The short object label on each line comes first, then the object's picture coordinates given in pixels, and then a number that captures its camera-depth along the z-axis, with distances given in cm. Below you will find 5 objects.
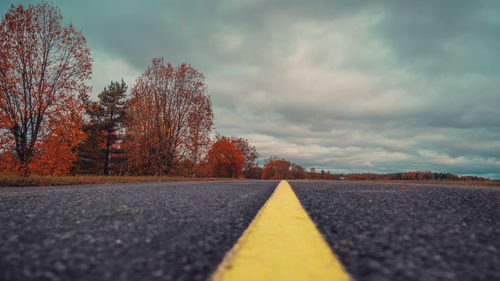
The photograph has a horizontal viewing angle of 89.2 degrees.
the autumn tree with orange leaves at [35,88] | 848
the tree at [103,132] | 2848
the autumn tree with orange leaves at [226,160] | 3500
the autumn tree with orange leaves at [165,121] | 1731
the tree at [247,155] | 5141
